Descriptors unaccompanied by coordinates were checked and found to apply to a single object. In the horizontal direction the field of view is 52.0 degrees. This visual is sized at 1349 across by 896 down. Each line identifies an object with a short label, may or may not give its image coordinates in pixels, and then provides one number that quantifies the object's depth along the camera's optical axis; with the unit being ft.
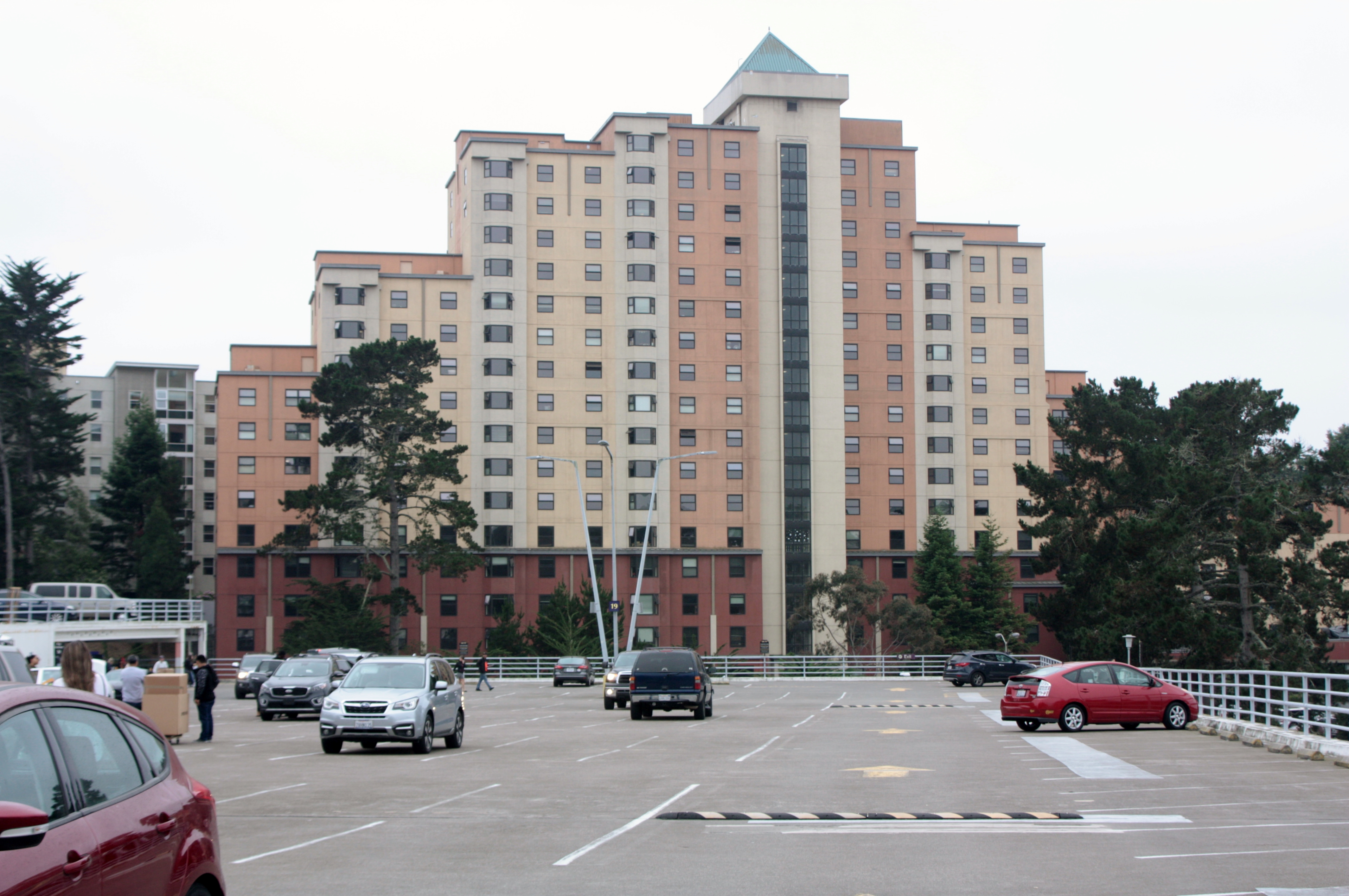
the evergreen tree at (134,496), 322.75
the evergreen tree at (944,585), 284.82
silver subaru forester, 78.12
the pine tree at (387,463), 256.11
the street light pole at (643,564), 228.43
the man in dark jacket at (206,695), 89.51
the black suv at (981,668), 202.08
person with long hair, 59.62
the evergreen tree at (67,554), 293.43
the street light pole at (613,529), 214.69
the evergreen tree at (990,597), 284.82
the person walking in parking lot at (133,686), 86.17
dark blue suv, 116.47
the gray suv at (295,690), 120.98
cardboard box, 87.71
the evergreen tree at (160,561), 300.81
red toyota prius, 94.99
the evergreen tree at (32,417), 281.54
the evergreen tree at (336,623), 254.47
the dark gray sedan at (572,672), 213.05
